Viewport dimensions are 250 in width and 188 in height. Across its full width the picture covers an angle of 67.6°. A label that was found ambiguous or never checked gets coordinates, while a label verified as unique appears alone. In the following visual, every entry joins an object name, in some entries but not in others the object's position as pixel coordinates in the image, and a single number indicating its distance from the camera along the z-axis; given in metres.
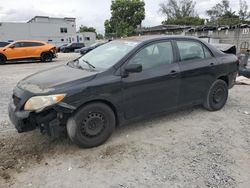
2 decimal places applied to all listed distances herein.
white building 31.01
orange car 11.21
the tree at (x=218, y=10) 48.18
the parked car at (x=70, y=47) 24.04
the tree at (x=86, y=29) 60.78
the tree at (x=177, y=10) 50.55
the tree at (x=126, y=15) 34.26
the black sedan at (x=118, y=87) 2.49
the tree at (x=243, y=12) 38.44
